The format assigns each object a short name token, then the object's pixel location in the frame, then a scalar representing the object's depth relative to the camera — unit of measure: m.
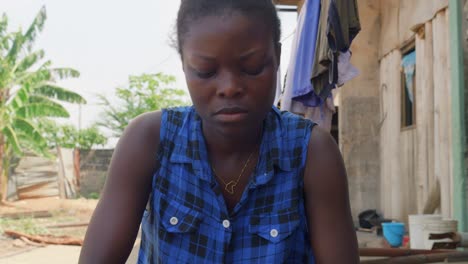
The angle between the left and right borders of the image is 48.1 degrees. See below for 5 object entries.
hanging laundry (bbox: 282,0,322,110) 3.63
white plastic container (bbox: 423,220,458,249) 3.13
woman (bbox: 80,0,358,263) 1.08
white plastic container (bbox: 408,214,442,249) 3.42
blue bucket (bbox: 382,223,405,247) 4.36
